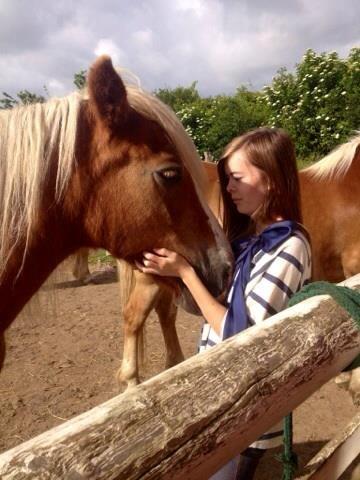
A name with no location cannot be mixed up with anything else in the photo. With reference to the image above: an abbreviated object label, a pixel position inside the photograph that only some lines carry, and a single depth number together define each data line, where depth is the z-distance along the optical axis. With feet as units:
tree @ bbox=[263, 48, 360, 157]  31.32
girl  4.57
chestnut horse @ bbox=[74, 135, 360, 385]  11.28
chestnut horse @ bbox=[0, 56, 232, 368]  4.62
